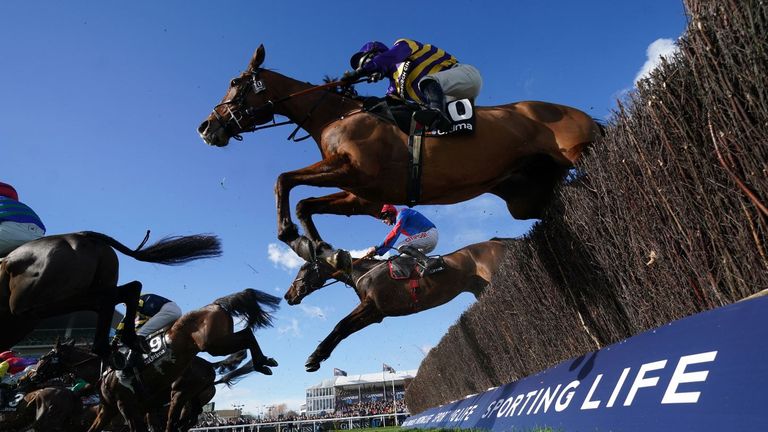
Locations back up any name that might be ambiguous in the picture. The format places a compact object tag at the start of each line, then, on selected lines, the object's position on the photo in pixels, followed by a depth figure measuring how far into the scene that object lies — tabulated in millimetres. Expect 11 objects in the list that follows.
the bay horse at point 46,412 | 8641
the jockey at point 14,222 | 4652
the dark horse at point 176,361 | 7262
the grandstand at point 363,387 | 52131
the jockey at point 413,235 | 7430
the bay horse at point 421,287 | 7570
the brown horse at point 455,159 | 3832
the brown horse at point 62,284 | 4367
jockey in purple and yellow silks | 3939
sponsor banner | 1574
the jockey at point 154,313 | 7918
